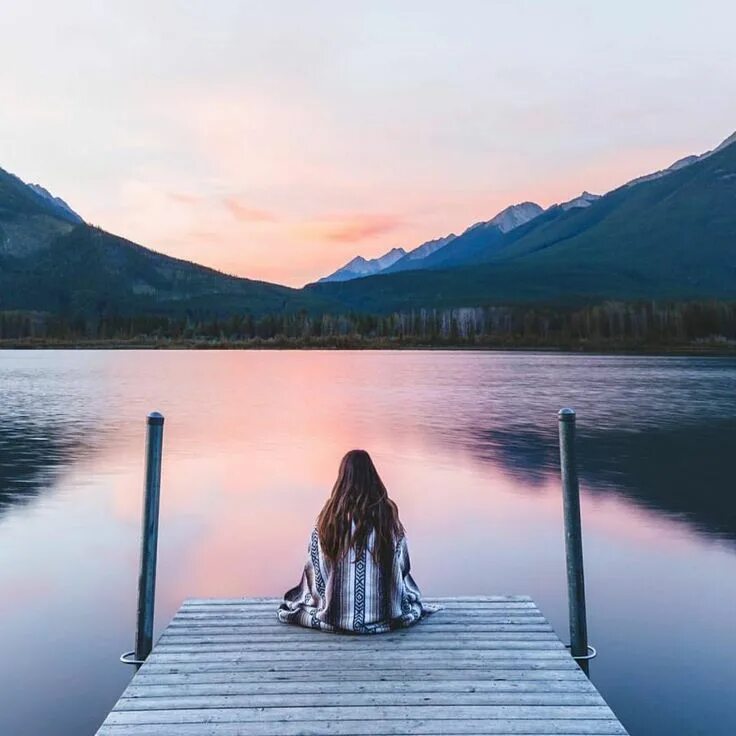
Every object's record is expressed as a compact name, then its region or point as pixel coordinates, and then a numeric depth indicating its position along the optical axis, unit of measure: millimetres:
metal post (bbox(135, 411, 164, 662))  7250
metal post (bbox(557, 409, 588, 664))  7277
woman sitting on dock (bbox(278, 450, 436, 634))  6121
